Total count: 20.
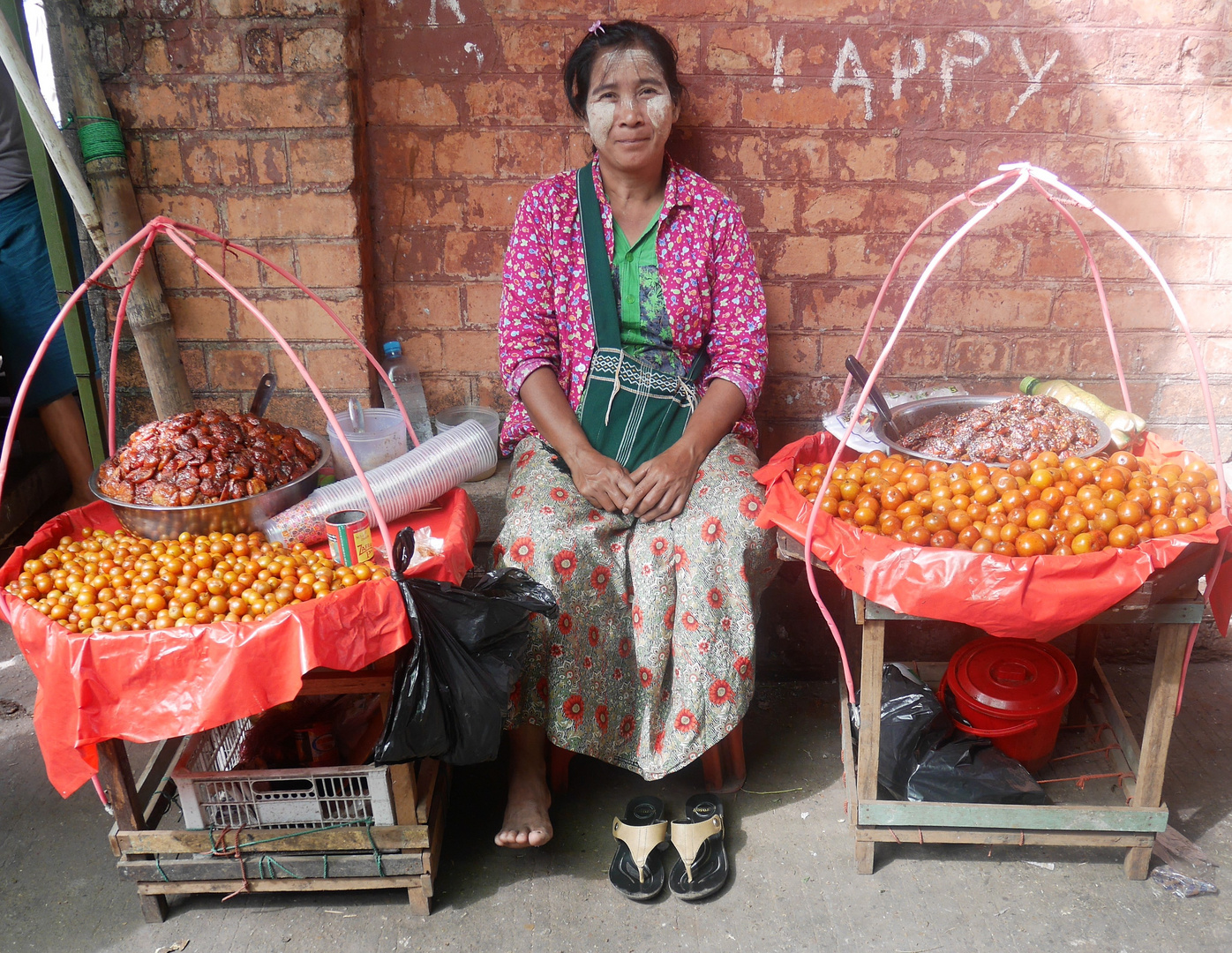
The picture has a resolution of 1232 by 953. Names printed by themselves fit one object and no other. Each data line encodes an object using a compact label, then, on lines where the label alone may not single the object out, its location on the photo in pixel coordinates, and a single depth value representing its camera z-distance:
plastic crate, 1.98
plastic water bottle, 2.97
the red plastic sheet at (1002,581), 1.77
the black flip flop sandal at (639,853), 2.12
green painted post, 2.84
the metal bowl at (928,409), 2.48
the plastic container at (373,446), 2.41
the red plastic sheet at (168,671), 1.68
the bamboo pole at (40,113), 2.15
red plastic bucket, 2.26
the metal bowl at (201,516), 2.00
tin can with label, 1.91
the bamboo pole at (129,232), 2.52
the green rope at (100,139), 2.54
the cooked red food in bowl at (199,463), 2.04
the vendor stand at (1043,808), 1.96
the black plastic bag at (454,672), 1.82
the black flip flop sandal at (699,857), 2.12
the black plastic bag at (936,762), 2.18
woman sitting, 2.23
